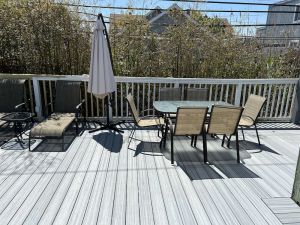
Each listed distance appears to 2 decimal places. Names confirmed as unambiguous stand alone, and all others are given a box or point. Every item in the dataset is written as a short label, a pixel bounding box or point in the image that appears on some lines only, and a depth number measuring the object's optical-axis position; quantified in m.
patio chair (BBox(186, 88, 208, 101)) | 4.61
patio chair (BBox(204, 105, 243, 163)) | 3.24
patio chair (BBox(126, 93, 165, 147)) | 3.77
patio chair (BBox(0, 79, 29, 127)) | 4.59
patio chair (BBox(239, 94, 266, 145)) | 3.92
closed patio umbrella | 4.08
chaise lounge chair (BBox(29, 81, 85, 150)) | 4.45
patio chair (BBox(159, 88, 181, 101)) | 4.53
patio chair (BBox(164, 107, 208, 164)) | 3.15
